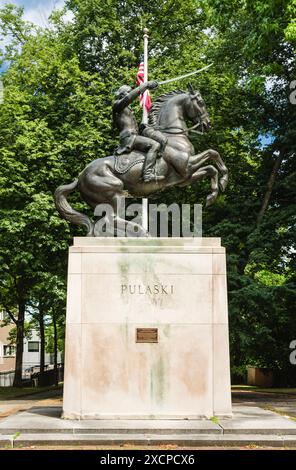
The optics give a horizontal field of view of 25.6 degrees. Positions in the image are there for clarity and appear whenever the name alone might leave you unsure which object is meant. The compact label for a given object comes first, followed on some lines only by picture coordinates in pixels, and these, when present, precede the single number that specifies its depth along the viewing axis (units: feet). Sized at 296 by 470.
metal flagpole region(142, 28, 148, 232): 62.69
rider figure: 43.06
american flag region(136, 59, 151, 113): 66.29
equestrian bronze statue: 43.42
